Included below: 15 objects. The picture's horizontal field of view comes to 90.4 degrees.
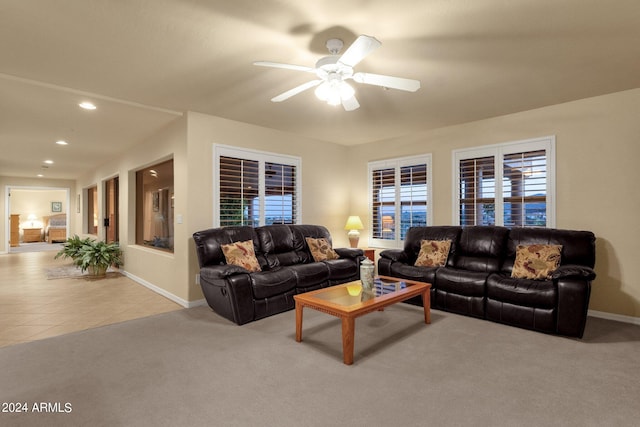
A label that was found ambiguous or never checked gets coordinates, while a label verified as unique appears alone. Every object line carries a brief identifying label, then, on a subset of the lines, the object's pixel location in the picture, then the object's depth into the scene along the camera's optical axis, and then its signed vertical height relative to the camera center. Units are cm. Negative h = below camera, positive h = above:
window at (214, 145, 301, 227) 455 +39
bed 1259 -56
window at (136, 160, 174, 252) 521 +13
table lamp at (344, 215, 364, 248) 582 -28
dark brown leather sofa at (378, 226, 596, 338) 301 -73
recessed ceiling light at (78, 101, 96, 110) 379 +132
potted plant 600 -83
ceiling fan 225 +107
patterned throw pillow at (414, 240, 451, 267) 429 -57
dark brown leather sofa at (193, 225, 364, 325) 345 -72
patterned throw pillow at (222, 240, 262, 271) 387 -52
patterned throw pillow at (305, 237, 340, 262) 476 -57
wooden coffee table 254 -81
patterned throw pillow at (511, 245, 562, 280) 341 -55
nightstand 1280 -85
